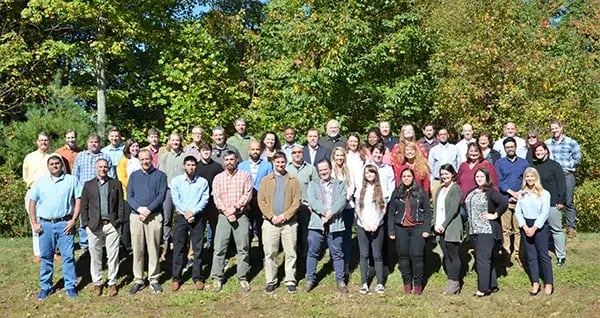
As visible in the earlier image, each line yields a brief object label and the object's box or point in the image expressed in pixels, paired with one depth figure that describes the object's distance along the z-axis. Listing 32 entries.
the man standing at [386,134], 9.50
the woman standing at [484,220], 8.05
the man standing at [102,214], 8.37
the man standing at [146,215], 8.44
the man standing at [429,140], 9.90
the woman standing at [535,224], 8.16
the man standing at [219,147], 9.20
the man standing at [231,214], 8.43
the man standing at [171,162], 9.26
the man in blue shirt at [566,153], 9.90
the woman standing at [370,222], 8.38
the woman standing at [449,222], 8.20
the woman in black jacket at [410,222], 8.22
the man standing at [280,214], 8.40
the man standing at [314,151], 9.21
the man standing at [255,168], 8.88
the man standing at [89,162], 9.12
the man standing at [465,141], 9.83
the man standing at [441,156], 9.59
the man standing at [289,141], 9.55
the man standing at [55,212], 8.30
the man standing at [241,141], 9.80
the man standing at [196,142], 9.30
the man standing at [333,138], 9.55
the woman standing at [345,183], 8.58
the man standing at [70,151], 9.52
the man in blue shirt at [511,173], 8.92
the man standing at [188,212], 8.51
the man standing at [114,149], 9.61
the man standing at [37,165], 9.39
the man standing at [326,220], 8.34
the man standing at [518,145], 9.73
